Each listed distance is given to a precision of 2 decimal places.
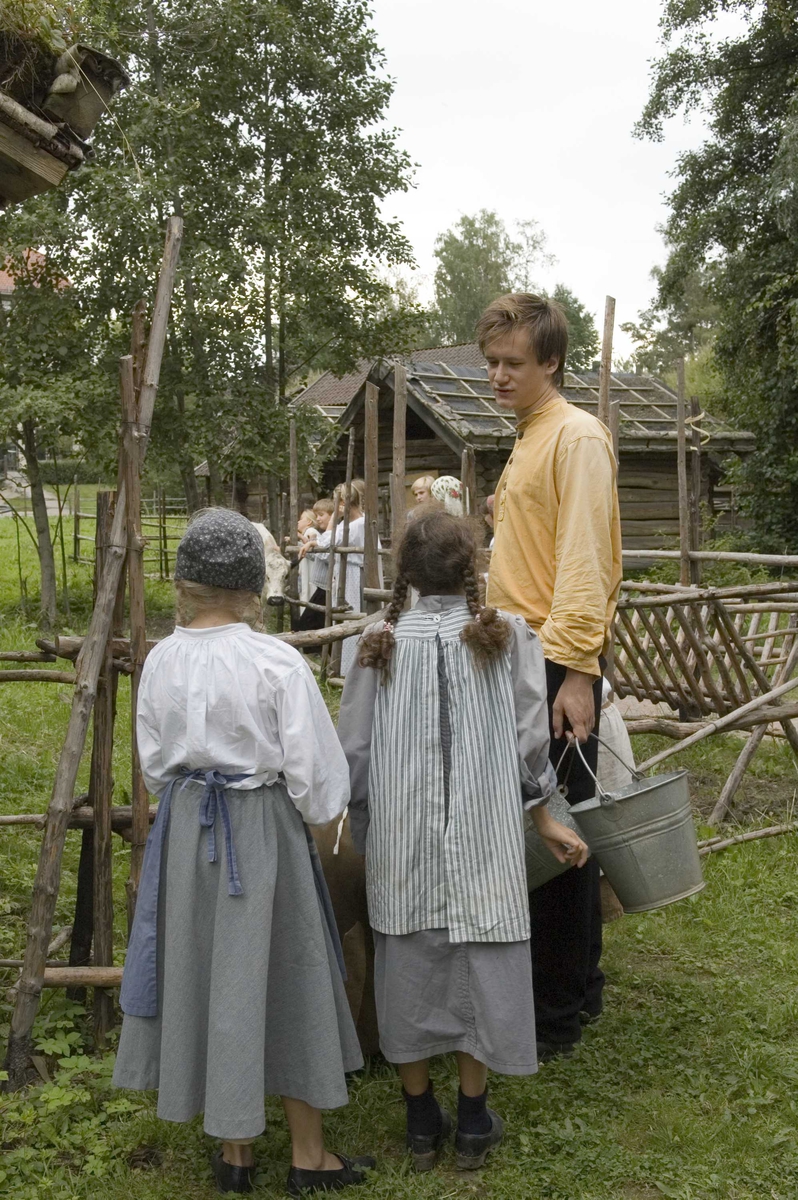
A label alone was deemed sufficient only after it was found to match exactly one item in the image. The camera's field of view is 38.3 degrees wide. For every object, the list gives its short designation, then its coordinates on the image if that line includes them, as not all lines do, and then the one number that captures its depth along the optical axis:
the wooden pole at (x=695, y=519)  9.52
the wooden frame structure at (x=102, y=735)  3.20
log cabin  14.97
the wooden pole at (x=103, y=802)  3.38
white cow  11.82
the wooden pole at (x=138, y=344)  3.41
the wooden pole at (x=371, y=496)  9.00
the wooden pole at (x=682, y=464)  10.23
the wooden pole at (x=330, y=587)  10.90
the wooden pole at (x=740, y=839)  5.19
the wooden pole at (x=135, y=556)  3.26
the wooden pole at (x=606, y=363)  5.05
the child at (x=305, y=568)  12.46
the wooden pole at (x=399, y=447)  7.50
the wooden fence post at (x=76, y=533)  19.70
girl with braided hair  2.71
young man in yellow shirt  3.02
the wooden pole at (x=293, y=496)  14.80
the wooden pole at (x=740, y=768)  5.66
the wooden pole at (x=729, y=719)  4.49
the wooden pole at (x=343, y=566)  11.02
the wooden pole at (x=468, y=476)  9.02
